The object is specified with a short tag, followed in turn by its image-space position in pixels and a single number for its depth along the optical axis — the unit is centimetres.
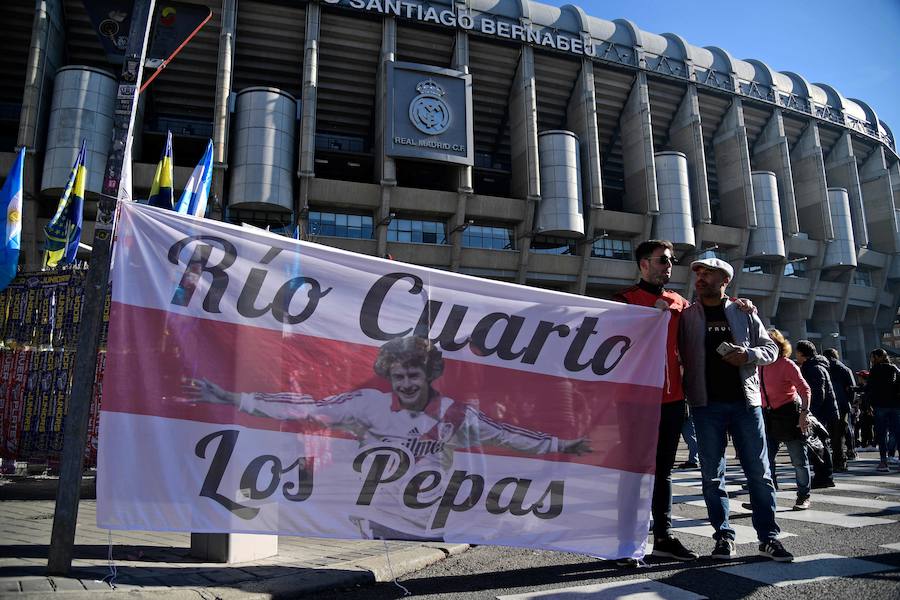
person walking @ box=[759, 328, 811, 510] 564
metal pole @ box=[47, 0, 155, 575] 297
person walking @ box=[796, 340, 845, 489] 764
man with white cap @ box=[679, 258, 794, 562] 367
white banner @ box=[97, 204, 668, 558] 296
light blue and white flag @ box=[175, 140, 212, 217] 1135
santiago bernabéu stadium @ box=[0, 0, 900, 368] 2841
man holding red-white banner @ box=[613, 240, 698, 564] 378
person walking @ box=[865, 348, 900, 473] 838
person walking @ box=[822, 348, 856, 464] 905
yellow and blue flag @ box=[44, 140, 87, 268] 920
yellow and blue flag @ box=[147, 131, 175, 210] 1077
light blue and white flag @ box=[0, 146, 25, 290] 606
